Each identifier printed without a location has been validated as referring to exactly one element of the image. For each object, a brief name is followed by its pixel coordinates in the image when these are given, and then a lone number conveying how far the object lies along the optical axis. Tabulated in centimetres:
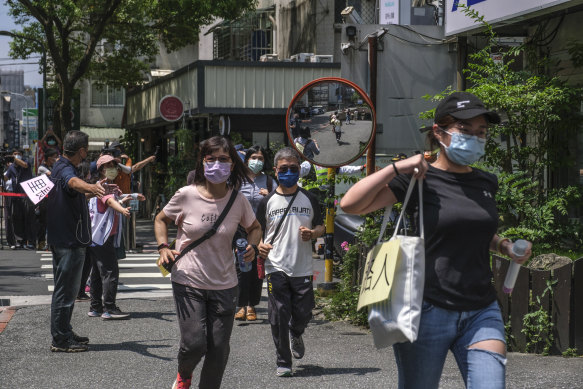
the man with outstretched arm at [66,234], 765
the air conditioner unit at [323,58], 2364
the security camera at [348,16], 1502
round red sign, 2205
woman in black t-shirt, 380
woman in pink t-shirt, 537
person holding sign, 1834
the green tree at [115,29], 2525
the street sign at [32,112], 6886
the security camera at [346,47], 1394
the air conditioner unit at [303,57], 2367
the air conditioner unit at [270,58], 2458
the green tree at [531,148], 912
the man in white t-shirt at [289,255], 699
